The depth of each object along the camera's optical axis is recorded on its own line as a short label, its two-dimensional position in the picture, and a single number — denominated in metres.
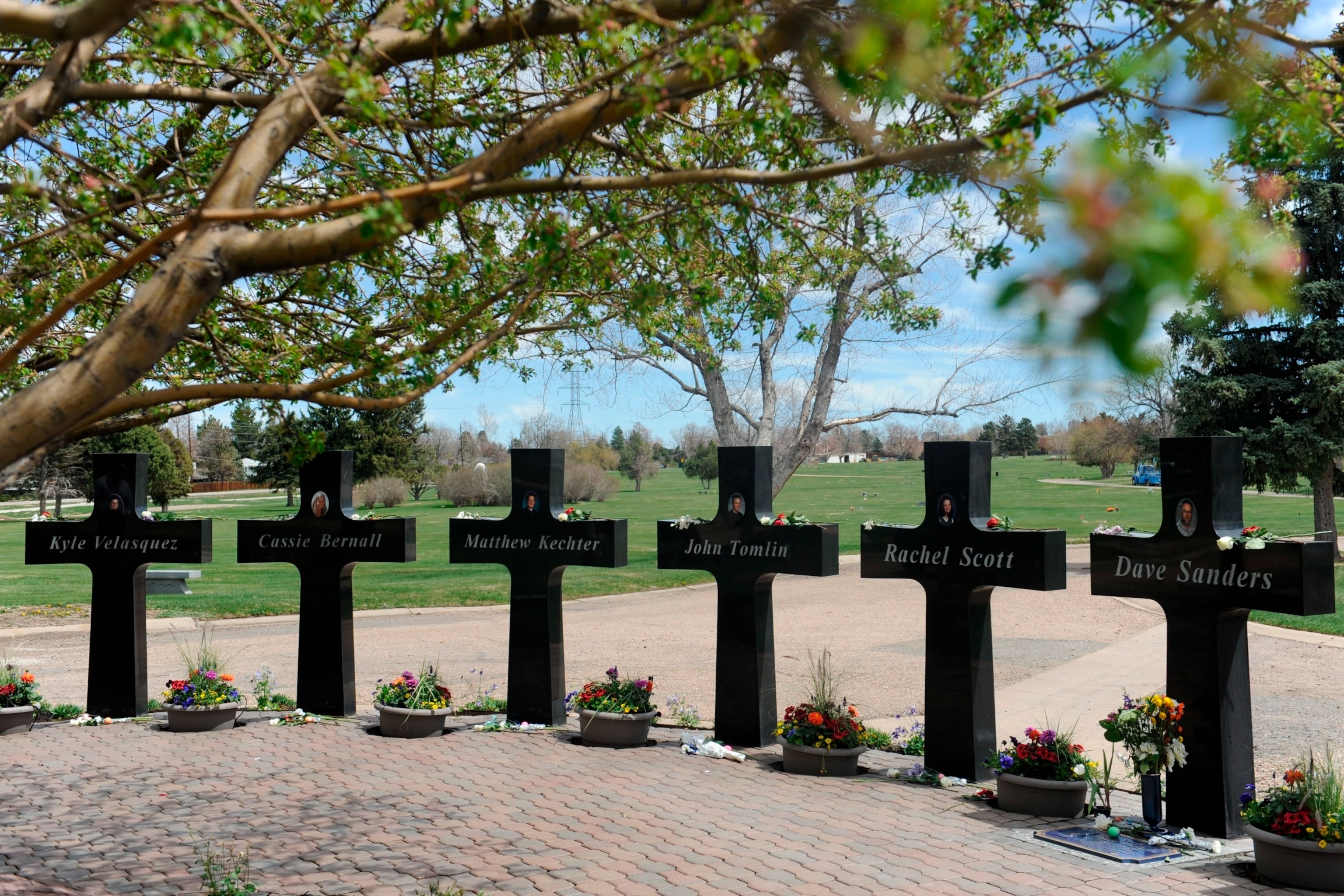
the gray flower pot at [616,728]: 9.95
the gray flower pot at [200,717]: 10.61
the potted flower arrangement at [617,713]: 9.97
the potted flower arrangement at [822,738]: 8.98
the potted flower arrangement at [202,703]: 10.62
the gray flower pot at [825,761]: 8.95
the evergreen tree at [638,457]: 93.44
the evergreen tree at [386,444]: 54.47
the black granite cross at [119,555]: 11.41
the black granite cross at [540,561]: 10.88
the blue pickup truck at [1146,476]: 69.19
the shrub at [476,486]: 55.44
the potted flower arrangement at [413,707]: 10.34
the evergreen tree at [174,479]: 50.44
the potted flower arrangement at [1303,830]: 6.31
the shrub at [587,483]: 55.06
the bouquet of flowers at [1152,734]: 7.35
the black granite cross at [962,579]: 8.76
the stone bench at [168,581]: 23.41
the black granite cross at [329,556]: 11.36
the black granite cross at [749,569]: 9.94
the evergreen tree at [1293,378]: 24.25
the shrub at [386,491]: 54.66
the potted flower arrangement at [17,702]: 10.61
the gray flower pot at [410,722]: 10.33
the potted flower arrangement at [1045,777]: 7.83
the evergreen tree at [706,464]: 76.56
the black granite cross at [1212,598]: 7.28
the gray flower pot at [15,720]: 10.57
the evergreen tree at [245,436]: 76.94
